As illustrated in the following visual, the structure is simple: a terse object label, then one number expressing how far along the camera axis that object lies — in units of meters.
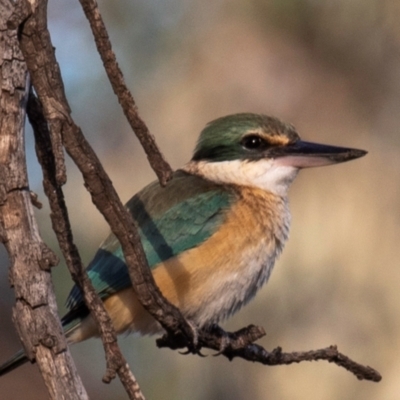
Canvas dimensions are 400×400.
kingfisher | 7.08
